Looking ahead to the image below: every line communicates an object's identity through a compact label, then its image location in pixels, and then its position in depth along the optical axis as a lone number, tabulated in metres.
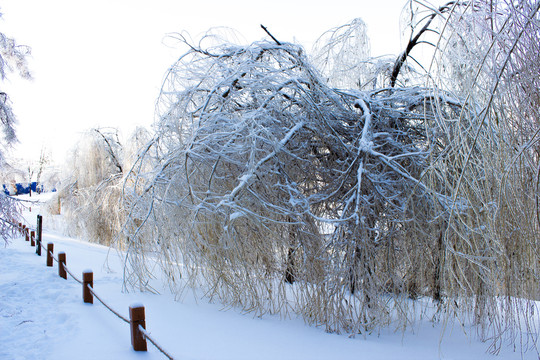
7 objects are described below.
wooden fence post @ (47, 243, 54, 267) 7.34
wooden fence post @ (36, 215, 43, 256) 8.99
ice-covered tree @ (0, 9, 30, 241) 6.65
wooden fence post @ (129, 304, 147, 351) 3.51
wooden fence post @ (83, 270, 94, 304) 4.99
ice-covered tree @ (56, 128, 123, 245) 12.16
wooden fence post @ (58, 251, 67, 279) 6.36
